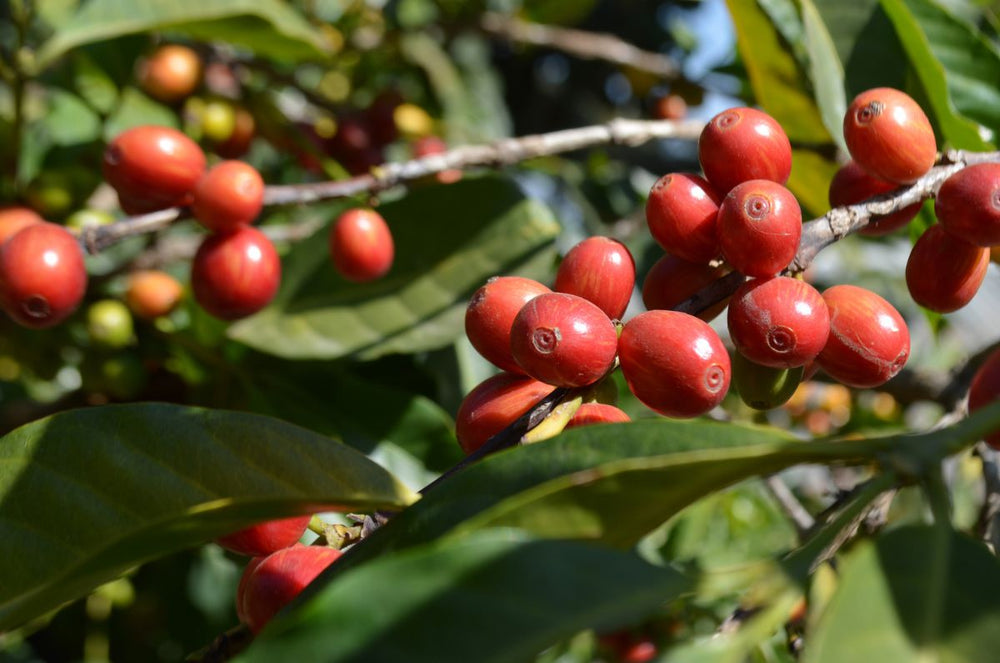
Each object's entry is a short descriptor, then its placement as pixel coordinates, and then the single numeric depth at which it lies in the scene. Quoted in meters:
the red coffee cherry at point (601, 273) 0.23
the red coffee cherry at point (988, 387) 0.23
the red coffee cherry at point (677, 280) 0.24
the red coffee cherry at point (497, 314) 0.23
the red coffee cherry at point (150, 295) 0.35
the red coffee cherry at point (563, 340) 0.22
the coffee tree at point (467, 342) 0.19
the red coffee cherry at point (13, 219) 0.32
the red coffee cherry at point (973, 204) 0.23
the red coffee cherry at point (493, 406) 0.23
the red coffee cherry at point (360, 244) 0.31
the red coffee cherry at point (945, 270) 0.24
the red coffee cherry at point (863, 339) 0.23
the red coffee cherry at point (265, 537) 0.22
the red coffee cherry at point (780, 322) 0.22
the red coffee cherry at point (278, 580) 0.21
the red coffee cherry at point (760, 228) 0.22
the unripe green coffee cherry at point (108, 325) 0.34
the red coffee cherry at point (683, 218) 0.23
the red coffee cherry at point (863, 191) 0.25
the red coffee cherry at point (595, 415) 0.22
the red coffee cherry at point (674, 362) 0.22
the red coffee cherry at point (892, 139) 0.24
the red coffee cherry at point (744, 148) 0.24
